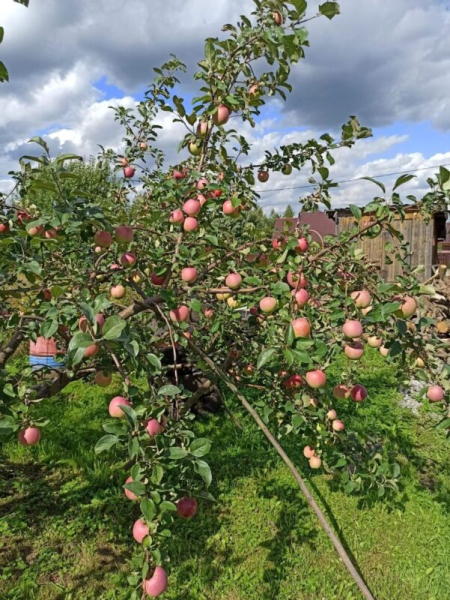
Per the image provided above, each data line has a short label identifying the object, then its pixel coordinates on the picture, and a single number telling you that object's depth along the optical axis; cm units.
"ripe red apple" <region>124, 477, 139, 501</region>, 114
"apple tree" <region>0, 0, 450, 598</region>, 118
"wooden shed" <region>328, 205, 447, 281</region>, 845
